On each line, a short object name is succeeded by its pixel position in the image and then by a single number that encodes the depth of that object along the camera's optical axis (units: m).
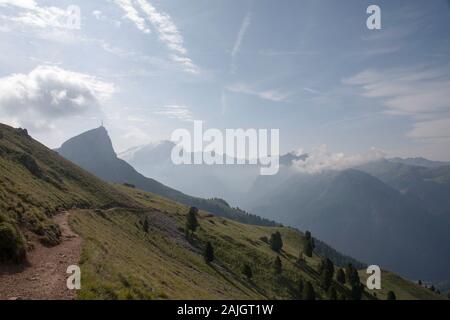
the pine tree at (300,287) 93.94
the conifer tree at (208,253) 84.31
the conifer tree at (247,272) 89.25
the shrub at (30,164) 70.62
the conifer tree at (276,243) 131.38
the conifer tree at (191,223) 105.14
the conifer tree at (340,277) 117.19
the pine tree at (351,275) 117.39
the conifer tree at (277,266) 102.12
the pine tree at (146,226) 80.12
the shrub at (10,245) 24.22
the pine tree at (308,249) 141.51
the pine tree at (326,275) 105.69
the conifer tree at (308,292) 88.57
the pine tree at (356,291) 109.46
